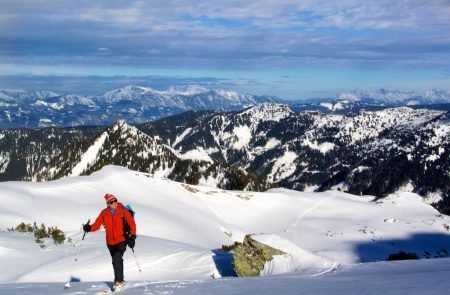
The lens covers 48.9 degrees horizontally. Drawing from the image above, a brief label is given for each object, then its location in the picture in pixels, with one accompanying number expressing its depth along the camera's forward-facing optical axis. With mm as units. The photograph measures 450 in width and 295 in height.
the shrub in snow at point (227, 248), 31242
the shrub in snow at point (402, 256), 34353
